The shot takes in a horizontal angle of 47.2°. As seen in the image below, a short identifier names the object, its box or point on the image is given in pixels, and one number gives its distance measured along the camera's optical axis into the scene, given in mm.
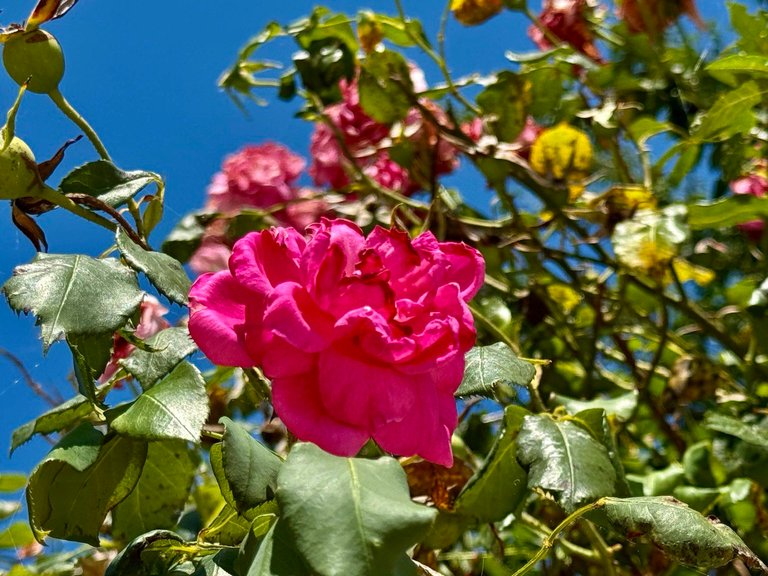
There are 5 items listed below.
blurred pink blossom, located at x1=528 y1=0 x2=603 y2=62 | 1253
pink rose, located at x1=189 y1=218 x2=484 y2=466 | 381
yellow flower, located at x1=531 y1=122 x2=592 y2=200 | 1067
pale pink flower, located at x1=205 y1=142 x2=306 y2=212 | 1117
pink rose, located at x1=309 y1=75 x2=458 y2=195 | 1071
